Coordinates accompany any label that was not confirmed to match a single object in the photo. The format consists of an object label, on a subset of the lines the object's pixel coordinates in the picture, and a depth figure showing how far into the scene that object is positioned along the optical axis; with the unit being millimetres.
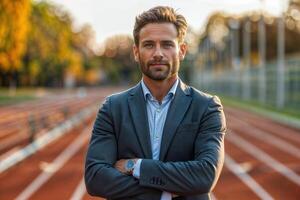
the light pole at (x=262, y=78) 47562
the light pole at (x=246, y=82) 57431
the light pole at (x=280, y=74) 38969
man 3088
